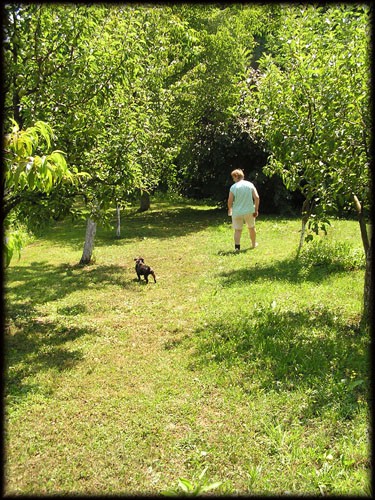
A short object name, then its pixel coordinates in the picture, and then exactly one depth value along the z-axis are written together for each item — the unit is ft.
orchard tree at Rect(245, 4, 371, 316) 17.49
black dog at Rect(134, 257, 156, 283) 31.86
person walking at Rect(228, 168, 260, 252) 37.40
